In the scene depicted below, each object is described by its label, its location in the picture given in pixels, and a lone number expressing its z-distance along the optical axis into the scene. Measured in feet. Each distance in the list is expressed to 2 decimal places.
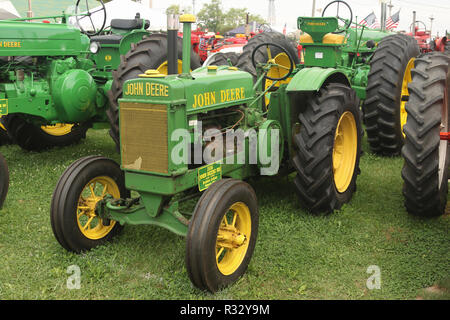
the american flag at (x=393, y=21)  62.72
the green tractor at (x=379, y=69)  20.16
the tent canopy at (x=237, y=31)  98.75
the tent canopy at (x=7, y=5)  48.03
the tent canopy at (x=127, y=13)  60.95
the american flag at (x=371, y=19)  64.59
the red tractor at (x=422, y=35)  39.68
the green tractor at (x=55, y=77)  18.83
